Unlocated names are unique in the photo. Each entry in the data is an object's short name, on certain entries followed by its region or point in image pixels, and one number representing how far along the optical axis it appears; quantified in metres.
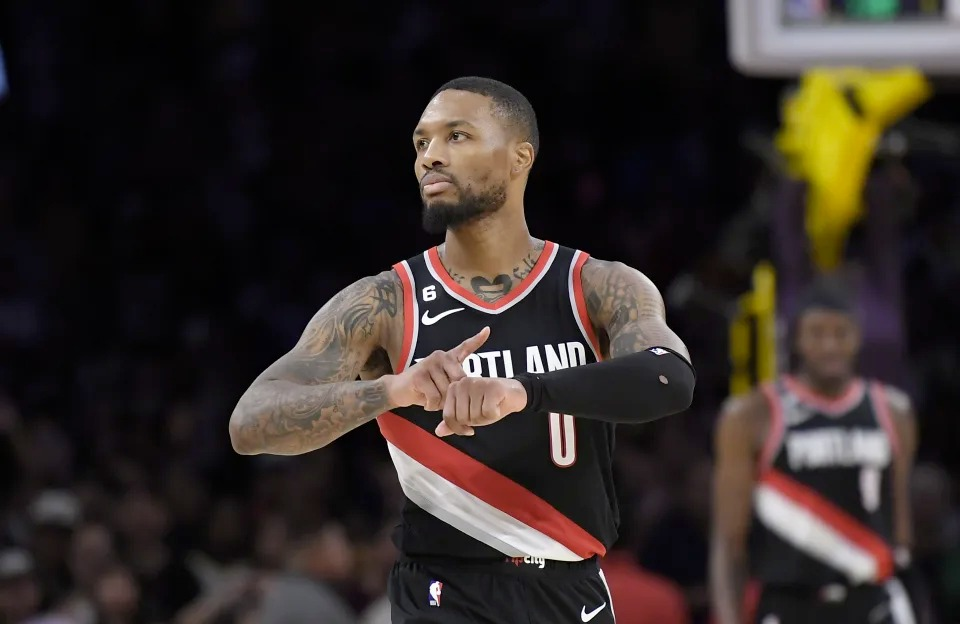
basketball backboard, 15.19
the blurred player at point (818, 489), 13.84
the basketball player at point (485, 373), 8.23
